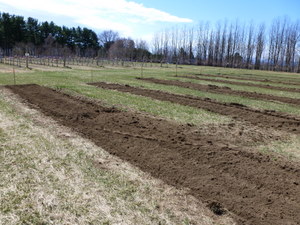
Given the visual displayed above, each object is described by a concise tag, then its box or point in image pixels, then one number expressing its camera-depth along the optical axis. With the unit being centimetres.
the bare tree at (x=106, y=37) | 10961
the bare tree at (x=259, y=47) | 8252
